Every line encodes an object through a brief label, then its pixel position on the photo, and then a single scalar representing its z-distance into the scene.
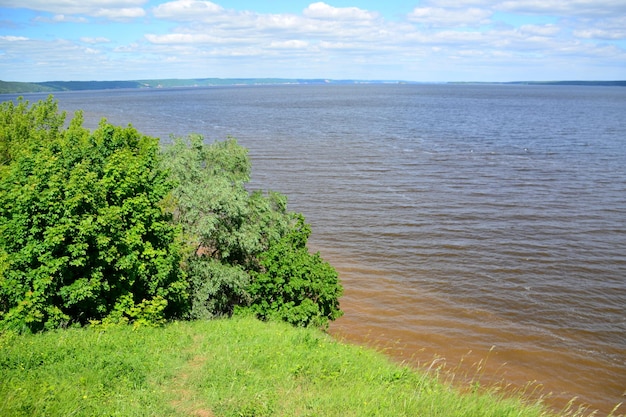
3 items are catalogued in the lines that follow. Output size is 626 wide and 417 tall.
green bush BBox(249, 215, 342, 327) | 20.89
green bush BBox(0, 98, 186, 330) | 16.61
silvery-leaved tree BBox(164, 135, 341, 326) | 21.31
